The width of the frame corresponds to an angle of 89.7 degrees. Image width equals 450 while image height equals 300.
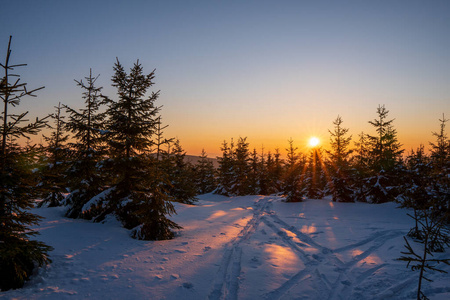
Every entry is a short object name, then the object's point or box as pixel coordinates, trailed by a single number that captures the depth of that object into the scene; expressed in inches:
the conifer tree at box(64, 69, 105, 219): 460.4
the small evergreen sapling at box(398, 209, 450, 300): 248.2
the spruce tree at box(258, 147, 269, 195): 1507.1
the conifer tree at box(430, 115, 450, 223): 410.9
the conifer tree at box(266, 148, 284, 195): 1748.3
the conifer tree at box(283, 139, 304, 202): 850.1
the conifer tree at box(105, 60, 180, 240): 407.2
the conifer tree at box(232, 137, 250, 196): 1517.0
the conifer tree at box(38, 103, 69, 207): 453.1
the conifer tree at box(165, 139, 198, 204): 950.4
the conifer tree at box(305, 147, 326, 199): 919.4
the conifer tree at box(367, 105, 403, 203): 716.7
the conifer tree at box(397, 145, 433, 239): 355.5
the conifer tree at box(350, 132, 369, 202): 790.5
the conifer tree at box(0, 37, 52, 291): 190.7
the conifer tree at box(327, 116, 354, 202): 796.6
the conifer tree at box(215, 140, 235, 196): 1520.7
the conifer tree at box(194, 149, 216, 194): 1801.2
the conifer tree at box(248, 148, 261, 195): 1589.6
